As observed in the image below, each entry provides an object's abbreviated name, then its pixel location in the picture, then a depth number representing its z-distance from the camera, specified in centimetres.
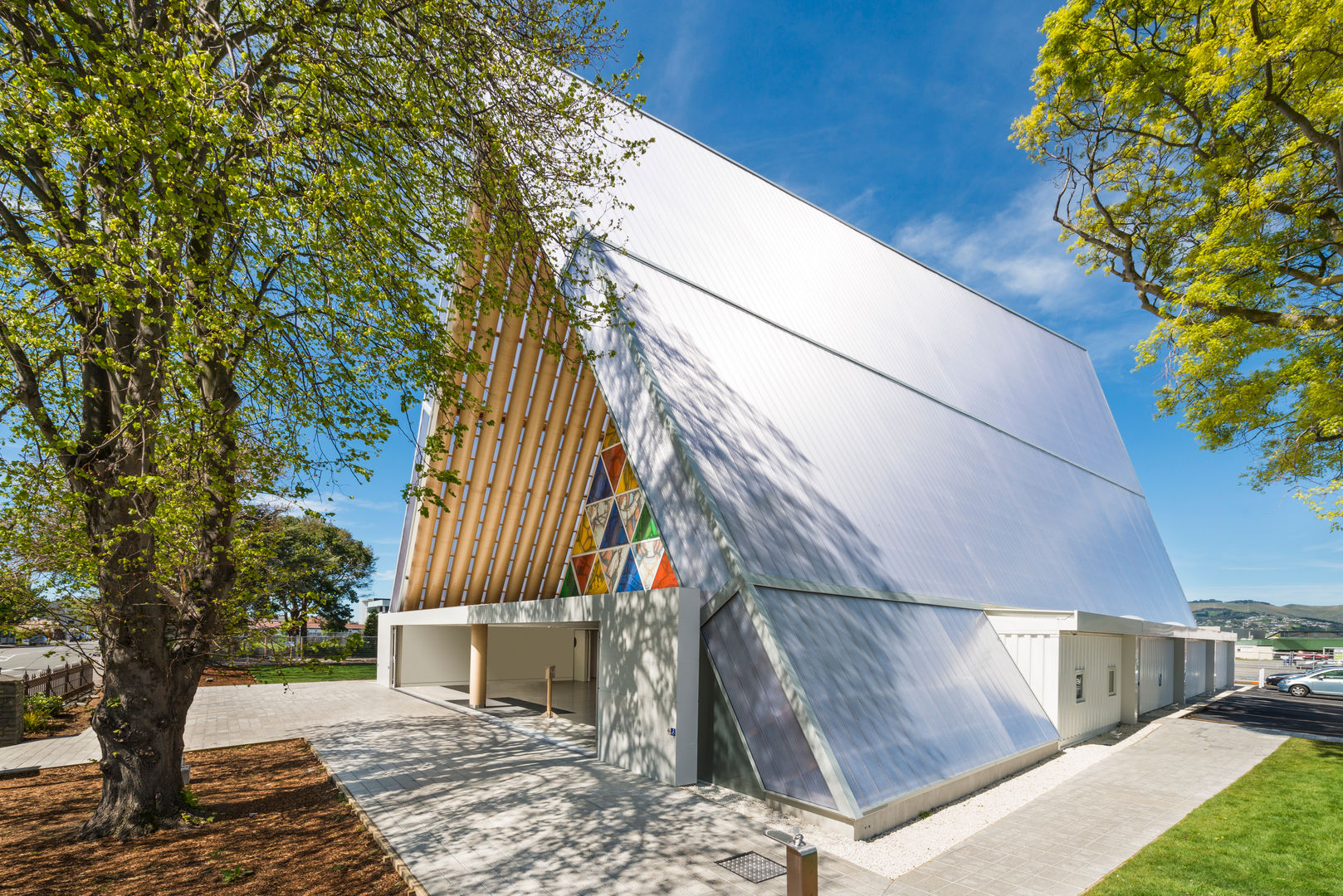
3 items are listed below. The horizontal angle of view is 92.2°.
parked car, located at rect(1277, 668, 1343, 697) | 2223
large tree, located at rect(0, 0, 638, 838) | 531
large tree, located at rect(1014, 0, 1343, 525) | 891
